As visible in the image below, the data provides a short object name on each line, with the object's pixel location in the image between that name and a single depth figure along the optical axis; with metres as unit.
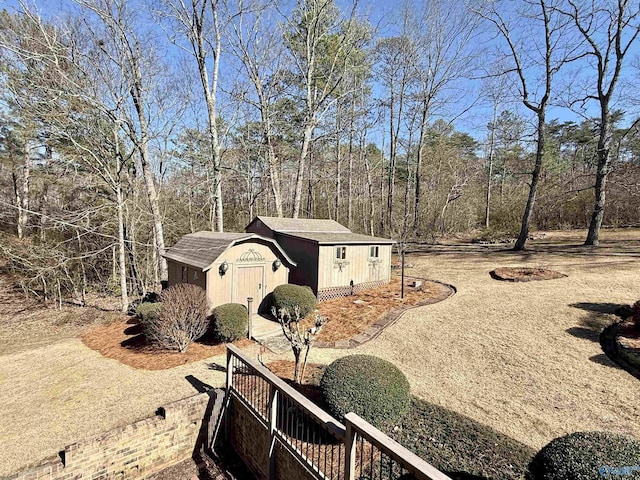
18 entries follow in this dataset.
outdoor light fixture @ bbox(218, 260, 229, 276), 9.64
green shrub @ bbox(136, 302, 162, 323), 8.34
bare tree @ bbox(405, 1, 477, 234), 20.28
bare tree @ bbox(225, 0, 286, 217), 16.05
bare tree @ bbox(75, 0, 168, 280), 11.30
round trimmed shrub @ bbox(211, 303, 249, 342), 8.30
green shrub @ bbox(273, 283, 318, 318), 10.00
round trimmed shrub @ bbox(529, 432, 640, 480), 2.45
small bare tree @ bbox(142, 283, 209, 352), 7.80
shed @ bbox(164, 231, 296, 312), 9.59
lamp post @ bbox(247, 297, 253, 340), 8.67
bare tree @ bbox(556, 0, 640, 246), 15.06
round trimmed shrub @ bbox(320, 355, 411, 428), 4.39
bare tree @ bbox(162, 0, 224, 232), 13.42
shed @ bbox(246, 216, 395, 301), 11.83
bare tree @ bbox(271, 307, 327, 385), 5.52
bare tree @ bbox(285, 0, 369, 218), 15.88
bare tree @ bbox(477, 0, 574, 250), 16.14
